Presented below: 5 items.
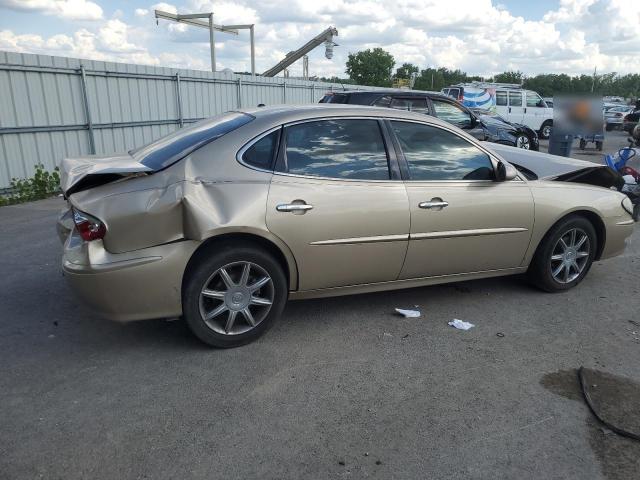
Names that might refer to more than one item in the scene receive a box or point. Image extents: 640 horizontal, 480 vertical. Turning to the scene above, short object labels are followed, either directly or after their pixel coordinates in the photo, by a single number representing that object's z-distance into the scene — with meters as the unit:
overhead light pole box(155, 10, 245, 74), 24.82
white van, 22.40
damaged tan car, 3.36
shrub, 9.01
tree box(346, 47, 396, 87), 68.94
